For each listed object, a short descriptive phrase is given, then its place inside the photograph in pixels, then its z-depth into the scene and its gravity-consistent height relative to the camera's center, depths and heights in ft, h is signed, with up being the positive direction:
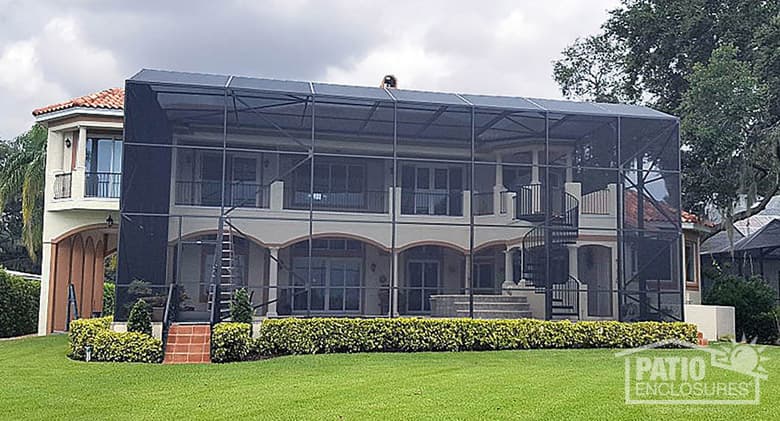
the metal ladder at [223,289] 44.34 -0.58
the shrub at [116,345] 41.14 -3.46
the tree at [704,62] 62.85 +19.33
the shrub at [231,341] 40.96 -3.18
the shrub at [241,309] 44.98 -1.63
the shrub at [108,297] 75.51 -1.81
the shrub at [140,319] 42.42 -2.15
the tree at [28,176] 63.82 +8.32
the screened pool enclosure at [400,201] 50.42 +6.24
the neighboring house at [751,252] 82.89 +3.70
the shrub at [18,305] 57.72 -2.11
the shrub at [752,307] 58.80 -1.47
